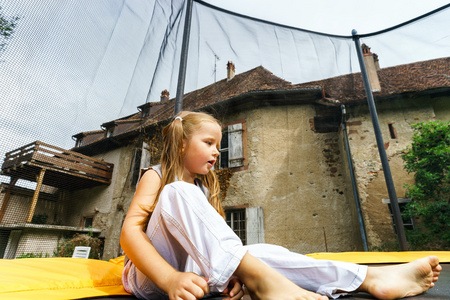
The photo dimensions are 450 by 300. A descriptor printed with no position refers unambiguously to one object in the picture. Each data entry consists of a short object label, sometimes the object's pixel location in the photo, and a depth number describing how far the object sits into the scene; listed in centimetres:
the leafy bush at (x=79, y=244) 669
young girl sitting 68
